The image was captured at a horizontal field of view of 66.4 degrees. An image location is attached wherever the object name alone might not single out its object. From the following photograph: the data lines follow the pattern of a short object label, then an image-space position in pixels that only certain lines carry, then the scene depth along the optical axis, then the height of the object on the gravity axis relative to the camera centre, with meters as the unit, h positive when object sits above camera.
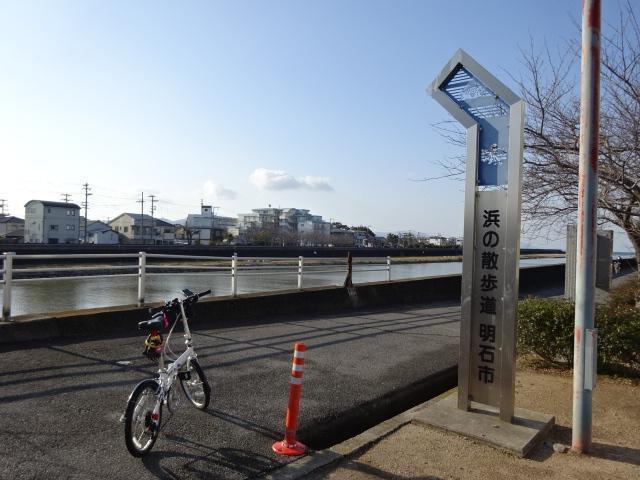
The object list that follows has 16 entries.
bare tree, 6.65 +1.20
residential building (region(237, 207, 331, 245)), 111.00 +4.51
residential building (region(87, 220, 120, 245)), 82.44 +0.27
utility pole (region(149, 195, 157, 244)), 84.89 +1.70
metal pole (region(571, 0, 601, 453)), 3.81 +0.24
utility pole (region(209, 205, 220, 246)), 95.38 +1.90
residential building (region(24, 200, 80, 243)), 68.31 +1.83
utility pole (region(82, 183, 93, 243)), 75.75 +5.09
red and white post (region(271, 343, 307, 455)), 3.74 -1.34
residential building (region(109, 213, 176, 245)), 87.88 +1.61
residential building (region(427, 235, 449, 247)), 135.88 +1.64
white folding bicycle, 3.47 -1.17
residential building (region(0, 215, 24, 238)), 82.19 +1.61
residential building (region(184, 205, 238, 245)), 94.94 +2.88
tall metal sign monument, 4.34 +0.11
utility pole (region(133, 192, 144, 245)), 80.68 +2.73
